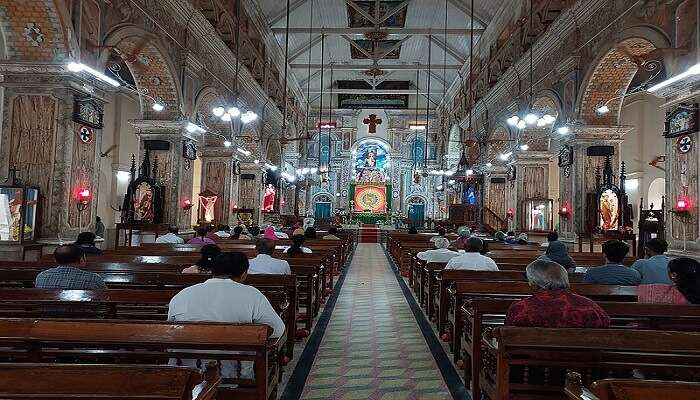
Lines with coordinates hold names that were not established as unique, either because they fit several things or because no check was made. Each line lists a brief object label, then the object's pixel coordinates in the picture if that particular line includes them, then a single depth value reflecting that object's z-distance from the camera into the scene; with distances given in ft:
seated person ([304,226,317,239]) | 40.45
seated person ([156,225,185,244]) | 32.94
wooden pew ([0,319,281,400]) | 8.09
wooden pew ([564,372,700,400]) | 5.05
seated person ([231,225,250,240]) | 34.55
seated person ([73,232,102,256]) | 20.39
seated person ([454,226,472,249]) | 32.40
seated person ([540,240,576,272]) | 20.96
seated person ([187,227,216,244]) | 29.45
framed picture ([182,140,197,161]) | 39.37
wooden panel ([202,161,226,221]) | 52.21
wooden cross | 111.04
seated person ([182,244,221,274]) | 16.45
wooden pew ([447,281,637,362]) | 14.42
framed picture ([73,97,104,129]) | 25.62
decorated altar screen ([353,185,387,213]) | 113.19
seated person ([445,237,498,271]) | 19.04
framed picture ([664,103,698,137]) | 23.94
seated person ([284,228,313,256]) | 25.13
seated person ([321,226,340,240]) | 43.07
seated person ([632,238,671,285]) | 16.56
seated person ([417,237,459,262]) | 24.71
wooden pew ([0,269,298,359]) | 11.37
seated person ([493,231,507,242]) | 37.96
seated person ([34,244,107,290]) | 12.91
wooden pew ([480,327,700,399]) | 7.98
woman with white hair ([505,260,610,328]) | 9.18
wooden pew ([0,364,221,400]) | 5.09
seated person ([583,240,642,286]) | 16.04
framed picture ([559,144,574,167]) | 37.73
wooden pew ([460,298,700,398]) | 11.46
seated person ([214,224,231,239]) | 39.24
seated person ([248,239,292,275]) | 17.90
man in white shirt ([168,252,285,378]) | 9.43
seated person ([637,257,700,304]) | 11.96
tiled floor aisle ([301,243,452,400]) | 12.98
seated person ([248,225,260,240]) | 39.52
